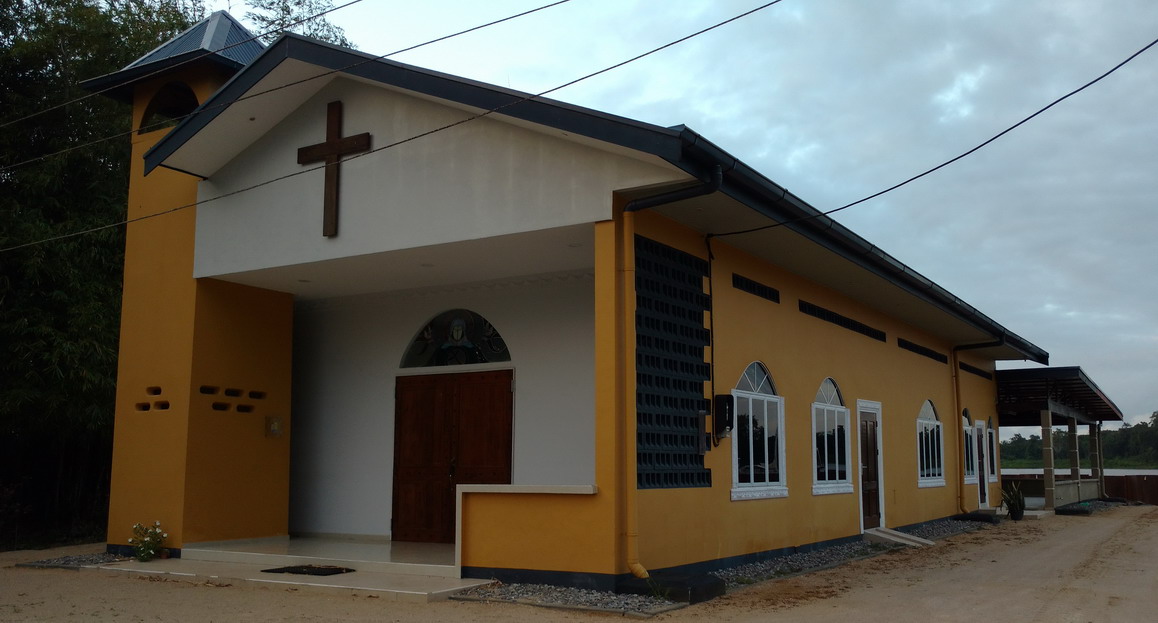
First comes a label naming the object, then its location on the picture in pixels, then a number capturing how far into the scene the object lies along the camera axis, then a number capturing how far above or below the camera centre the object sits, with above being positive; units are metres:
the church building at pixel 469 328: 8.89 +1.40
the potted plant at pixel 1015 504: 19.72 -1.18
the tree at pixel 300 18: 23.89 +10.48
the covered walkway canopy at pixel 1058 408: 21.89 +0.96
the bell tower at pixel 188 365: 11.48 +0.96
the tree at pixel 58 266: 14.12 +2.65
